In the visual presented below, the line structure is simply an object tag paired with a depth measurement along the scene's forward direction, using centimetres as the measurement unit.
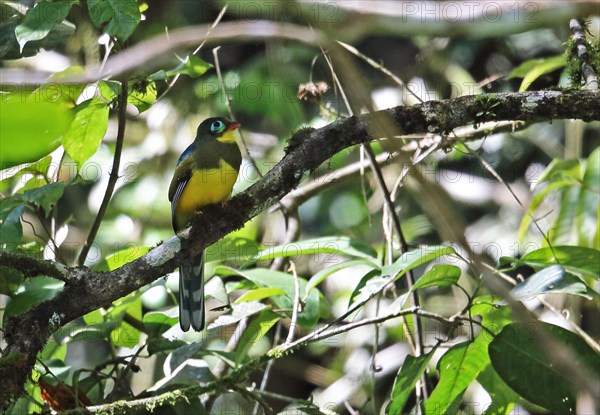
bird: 757
